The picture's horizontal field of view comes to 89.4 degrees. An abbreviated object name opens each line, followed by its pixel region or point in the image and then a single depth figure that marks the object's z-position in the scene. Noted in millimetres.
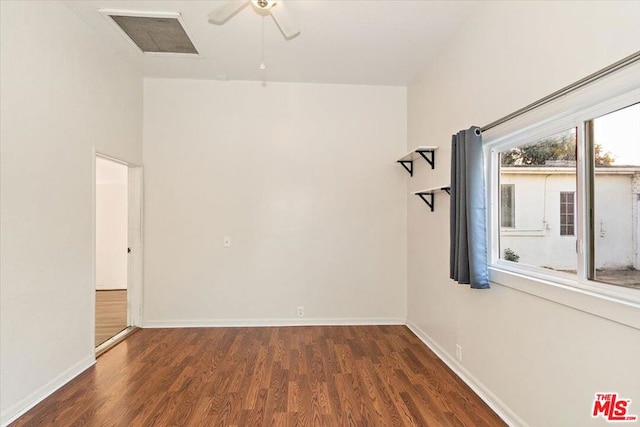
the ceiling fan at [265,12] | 2088
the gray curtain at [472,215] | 2342
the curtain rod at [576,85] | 1340
